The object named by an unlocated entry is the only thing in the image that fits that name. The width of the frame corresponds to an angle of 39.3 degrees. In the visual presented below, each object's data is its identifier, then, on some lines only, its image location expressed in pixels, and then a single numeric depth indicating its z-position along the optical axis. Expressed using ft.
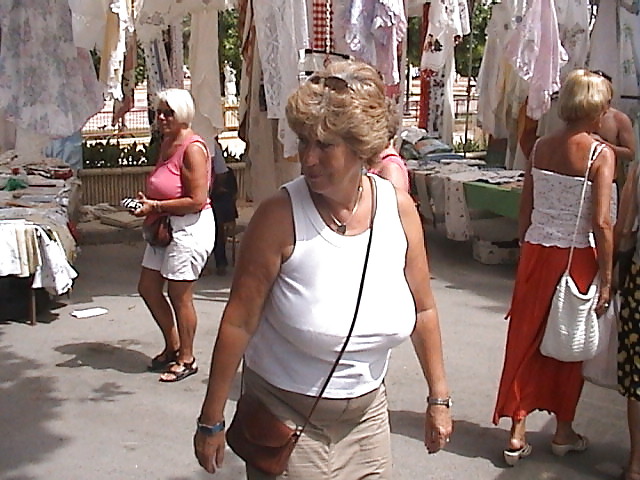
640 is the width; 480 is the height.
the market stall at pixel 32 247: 20.27
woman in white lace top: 12.48
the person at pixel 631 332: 12.26
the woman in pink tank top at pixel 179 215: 16.08
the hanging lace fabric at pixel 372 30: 18.61
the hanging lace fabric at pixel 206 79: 20.90
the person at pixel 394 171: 12.03
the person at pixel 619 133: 18.25
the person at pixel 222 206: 25.84
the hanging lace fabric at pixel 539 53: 24.59
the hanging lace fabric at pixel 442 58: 25.79
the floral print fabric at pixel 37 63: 18.21
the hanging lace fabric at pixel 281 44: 17.25
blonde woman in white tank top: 7.53
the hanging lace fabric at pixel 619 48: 22.16
